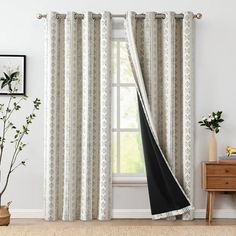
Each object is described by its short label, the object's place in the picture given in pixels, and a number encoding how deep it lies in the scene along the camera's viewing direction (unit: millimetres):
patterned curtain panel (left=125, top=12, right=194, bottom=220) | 5277
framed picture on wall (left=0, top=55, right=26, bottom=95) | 5398
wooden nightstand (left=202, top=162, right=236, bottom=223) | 5078
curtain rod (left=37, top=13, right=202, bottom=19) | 5332
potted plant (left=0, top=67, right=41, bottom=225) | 5375
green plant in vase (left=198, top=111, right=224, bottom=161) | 5223
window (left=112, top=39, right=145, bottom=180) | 5496
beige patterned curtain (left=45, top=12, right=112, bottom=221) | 5293
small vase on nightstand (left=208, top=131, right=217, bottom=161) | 5219
